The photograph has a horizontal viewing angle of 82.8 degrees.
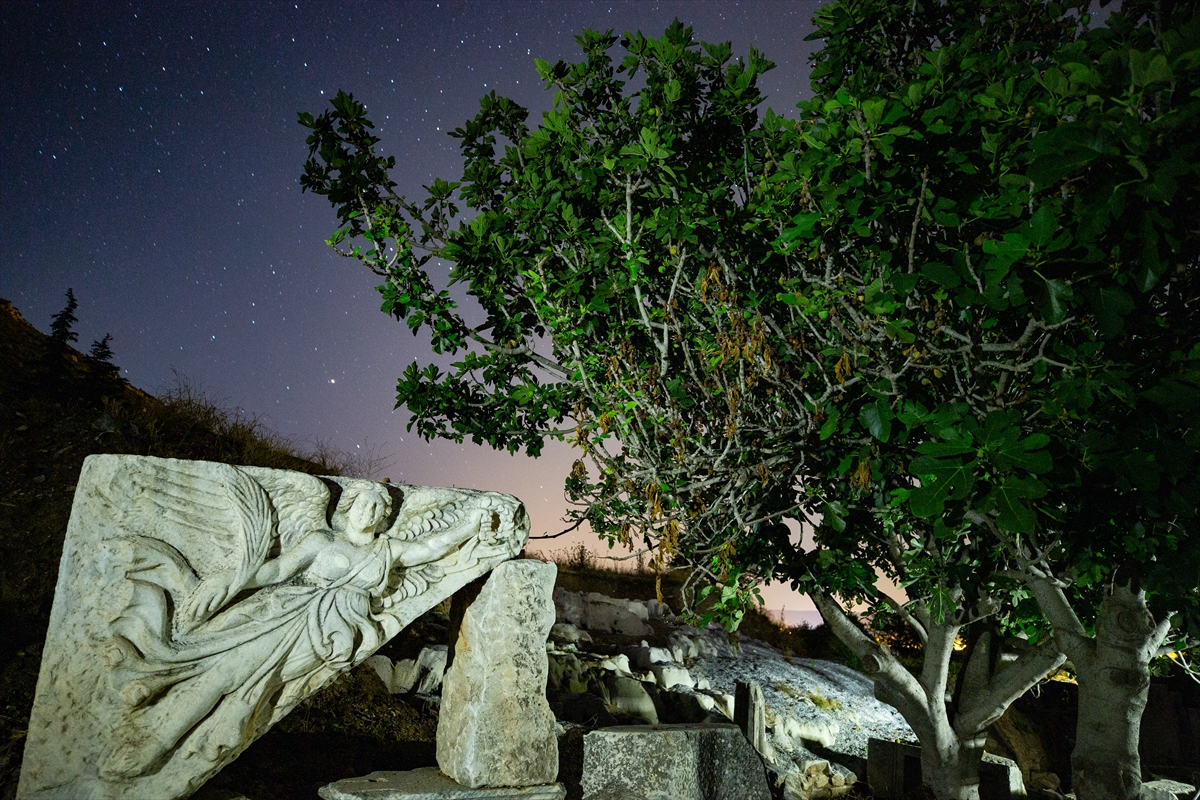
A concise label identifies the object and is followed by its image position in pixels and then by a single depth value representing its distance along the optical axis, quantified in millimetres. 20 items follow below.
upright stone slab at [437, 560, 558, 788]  3305
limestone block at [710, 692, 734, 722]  7582
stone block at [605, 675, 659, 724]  6633
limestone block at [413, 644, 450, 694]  5883
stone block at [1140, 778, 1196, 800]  6113
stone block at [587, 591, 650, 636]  10641
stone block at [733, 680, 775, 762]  6586
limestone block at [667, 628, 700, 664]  9530
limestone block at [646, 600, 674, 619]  11602
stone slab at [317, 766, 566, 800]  3102
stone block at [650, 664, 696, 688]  8078
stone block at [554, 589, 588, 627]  10398
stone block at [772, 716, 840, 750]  7771
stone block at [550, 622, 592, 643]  8609
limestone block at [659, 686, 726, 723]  7082
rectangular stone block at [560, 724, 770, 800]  4301
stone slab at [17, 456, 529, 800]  2600
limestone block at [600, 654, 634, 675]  7419
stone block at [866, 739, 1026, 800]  6570
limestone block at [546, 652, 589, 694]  6812
